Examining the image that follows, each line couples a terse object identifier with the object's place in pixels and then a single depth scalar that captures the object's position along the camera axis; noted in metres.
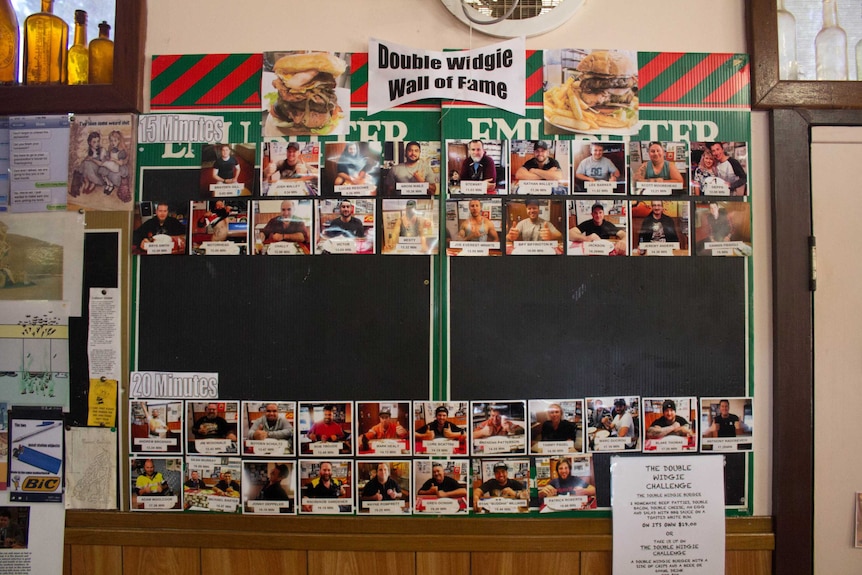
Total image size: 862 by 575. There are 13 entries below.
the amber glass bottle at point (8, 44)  1.47
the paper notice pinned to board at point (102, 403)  1.44
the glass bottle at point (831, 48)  1.46
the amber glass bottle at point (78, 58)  1.48
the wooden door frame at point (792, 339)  1.39
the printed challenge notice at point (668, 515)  1.39
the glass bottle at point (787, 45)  1.46
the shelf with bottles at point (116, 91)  1.44
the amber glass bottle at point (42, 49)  1.47
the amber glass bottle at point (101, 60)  1.47
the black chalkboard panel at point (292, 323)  1.41
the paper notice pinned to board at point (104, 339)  1.44
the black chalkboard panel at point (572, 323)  1.41
